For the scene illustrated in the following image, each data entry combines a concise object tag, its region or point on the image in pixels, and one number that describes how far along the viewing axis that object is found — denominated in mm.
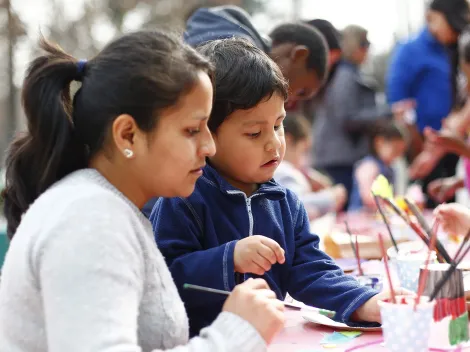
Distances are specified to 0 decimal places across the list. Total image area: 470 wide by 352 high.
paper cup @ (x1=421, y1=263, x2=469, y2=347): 1261
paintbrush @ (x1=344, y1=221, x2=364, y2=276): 1655
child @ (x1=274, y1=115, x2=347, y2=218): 2747
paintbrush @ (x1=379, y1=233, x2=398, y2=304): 1203
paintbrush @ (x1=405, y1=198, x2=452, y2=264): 1467
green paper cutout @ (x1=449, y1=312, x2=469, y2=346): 1265
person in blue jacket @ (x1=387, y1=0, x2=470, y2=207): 4383
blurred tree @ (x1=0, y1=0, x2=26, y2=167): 5035
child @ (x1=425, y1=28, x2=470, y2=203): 2590
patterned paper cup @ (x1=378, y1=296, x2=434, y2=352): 1199
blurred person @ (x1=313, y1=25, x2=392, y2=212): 4742
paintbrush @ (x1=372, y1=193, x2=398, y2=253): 1606
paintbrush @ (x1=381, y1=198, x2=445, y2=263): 1502
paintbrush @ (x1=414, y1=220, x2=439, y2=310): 1203
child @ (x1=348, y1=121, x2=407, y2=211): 4570
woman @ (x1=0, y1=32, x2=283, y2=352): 1107
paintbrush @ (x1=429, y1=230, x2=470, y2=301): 1248
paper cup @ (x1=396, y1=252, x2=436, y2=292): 1496
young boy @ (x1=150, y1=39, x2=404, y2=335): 1392
